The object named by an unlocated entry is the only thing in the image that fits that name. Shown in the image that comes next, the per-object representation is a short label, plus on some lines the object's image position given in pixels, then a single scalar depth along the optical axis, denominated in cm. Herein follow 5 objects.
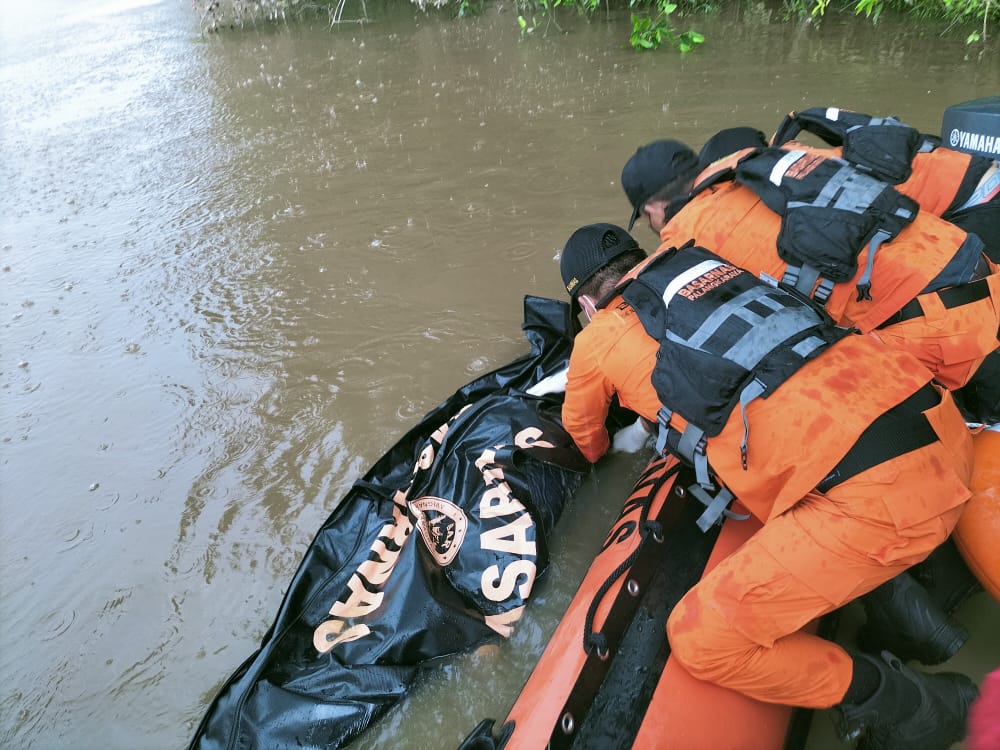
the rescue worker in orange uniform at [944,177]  237
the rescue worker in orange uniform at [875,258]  209
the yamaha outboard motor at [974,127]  257
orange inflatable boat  170
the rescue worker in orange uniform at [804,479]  164
